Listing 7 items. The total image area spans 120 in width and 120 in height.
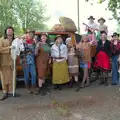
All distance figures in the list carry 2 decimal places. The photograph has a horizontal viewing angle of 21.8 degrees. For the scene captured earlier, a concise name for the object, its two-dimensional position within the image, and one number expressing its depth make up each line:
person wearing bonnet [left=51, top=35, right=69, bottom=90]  8.71
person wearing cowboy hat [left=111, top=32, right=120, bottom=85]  9.35
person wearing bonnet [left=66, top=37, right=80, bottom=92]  8.94
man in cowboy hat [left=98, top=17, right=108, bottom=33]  10.61
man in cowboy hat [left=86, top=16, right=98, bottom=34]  10.56
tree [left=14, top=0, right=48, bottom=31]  34.34
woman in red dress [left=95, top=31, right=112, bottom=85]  9.27
